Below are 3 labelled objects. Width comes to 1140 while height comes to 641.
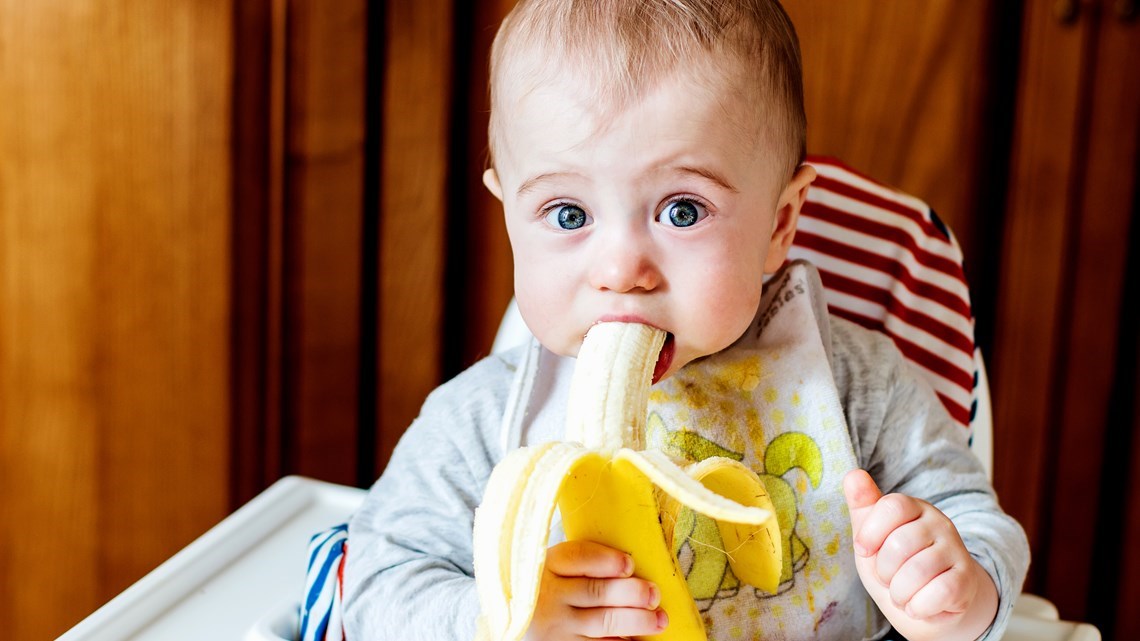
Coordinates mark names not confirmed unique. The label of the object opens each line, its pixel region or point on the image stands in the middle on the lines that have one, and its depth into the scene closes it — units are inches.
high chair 40.3
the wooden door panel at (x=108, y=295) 50.5
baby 27.5
